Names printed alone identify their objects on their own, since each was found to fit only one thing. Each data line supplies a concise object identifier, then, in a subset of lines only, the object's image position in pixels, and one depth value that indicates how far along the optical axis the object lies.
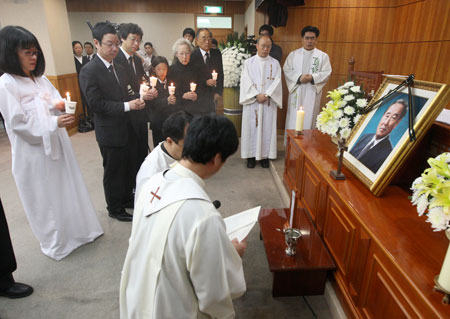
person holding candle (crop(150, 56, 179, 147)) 3.23
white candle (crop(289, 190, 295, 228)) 1.77
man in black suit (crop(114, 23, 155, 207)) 2.72
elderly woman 3.32
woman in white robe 1.80
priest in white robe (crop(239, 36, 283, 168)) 3.73
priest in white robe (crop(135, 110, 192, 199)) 1.68
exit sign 7.92
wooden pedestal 1.70
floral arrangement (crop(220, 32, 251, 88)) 4.67
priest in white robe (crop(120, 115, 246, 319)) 0.91
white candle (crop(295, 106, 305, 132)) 2.78
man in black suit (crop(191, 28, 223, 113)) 3.70
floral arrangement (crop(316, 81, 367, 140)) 1.97
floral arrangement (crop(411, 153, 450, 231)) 0.91
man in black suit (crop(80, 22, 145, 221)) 2.30
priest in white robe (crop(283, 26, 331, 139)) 3.91
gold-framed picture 1.38
